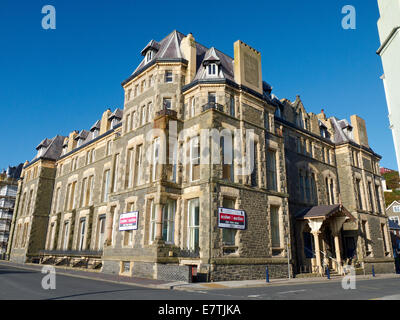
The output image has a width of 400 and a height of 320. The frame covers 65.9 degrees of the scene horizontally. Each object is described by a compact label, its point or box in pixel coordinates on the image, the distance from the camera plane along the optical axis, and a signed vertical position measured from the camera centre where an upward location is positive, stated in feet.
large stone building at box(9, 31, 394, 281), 68.80 +19.67
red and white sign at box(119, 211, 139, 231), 75.92 +7.97
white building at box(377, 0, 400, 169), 25.79 +16.76
